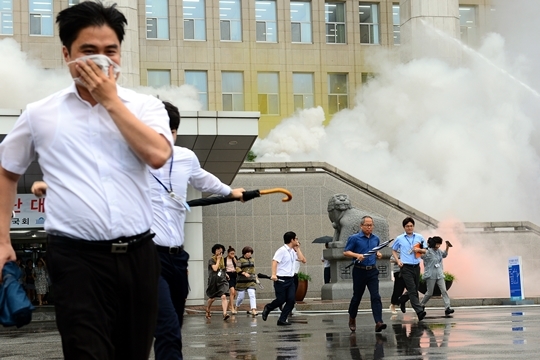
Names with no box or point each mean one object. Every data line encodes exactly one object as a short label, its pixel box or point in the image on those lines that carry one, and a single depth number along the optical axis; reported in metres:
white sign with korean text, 25.98
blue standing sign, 25.17
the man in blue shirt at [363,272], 14.15
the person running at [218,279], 20.88
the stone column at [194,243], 27.41
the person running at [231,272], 22.36
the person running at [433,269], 18.94
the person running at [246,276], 21.80
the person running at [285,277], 17.20
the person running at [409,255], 17.23
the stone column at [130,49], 42.38
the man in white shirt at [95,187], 3.95
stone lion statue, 25.03
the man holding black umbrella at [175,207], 6.66
